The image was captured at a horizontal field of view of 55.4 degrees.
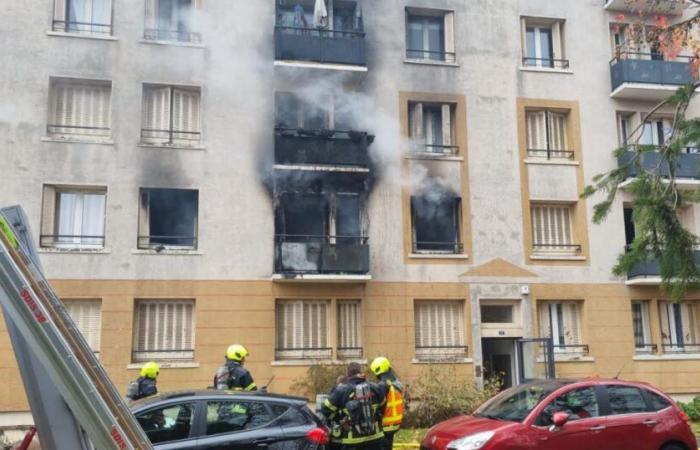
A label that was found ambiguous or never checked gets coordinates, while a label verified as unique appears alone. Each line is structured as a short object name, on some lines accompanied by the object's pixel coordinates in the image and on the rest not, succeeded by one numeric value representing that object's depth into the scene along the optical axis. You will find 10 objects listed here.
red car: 8.69
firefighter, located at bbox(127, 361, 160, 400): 10.43
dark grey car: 7.27
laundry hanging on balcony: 17.75
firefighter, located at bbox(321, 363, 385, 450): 7.96
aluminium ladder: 2.79
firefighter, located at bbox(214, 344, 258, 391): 10.00
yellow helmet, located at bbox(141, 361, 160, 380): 10.63
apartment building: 16.33
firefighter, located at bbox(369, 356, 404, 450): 8.62
